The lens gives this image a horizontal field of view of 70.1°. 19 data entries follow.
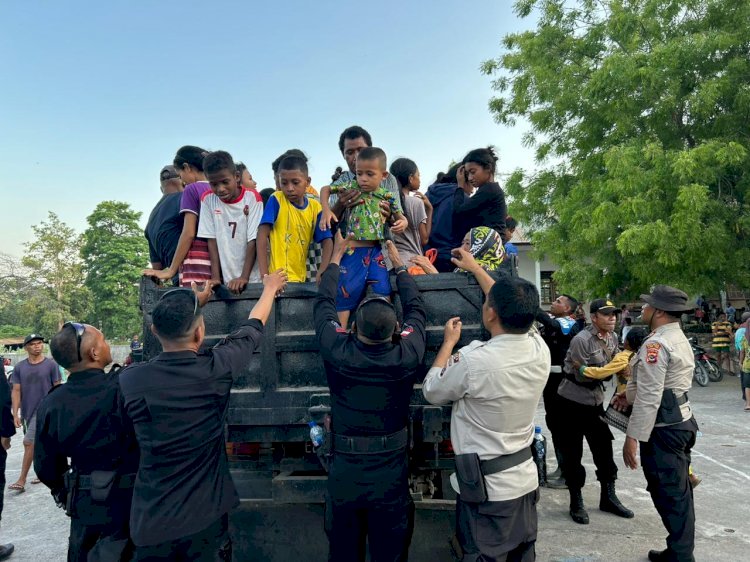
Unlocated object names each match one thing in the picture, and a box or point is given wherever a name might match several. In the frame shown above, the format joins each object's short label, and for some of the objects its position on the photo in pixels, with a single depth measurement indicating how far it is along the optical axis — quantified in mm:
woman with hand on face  3678
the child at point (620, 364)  4363
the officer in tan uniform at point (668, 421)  3344
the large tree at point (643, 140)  11586
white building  25109
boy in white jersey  3477
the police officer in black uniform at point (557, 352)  4922
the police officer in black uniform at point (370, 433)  2492
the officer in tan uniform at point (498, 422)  2410
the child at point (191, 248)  3498
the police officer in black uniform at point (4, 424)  4259
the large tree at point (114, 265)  36938
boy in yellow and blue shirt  3359
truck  2904
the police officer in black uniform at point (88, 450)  2498
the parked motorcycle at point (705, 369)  11694
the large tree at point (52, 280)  38594
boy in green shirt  3055
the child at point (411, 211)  3602
